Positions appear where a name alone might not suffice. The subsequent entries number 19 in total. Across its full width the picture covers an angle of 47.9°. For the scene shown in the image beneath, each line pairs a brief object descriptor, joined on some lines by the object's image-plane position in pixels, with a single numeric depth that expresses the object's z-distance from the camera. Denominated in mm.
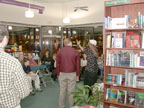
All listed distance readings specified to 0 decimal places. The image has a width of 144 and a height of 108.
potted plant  3112
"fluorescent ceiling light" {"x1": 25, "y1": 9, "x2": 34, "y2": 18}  6230
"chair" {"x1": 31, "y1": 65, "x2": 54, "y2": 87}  6309
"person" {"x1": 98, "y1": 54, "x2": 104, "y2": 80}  7198
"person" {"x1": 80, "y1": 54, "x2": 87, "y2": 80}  7252
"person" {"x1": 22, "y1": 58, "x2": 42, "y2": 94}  5512
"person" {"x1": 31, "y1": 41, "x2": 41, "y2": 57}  9061
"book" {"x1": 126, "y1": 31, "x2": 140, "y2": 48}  3178
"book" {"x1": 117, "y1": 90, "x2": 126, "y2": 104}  3348
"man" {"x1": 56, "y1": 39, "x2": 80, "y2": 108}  3625
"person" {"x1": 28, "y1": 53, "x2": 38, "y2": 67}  6593
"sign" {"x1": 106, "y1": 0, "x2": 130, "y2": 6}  3203
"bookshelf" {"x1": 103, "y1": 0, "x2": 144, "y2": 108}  3178
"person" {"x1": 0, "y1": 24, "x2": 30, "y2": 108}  1489
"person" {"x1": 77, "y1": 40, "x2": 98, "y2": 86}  3830
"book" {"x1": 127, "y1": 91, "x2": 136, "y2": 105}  3264
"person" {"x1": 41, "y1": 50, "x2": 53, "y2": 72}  7820
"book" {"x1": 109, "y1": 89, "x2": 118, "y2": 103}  3443
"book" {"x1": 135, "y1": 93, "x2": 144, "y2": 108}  3154
